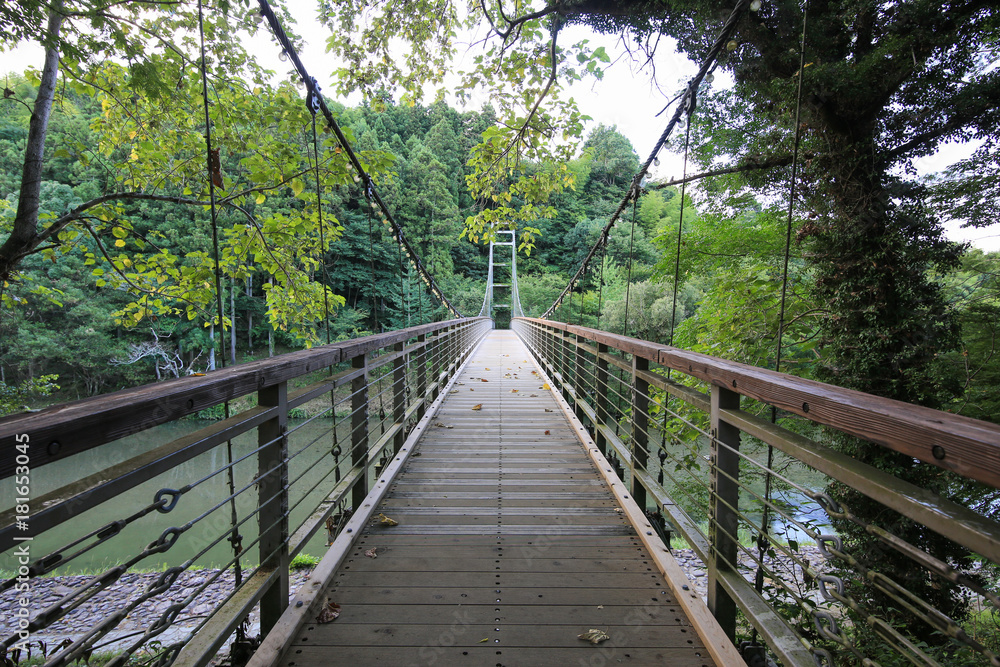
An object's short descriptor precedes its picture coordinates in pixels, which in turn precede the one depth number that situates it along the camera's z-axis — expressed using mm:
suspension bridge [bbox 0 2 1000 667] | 700
